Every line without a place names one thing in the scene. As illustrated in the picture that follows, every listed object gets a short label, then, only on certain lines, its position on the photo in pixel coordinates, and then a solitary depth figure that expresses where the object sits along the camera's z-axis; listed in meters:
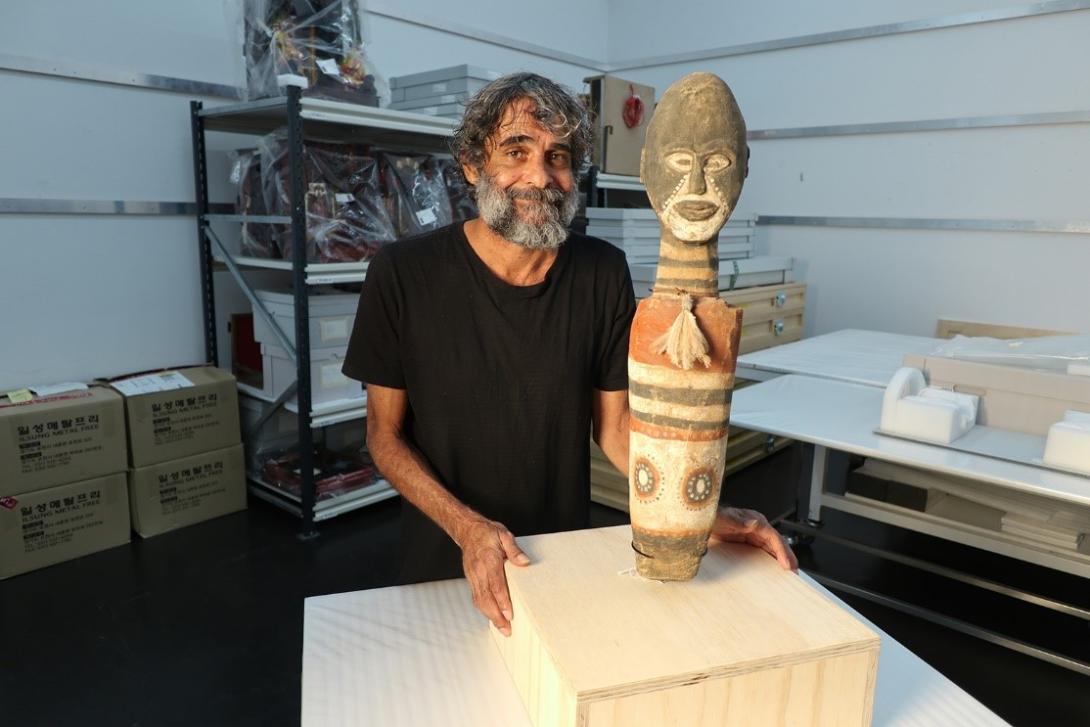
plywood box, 0.80
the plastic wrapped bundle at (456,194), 3.12
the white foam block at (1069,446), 1.75
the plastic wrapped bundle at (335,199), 2.67
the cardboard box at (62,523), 2.40
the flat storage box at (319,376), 2.78
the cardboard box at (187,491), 2.69
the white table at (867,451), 1.76
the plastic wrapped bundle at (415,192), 2.92
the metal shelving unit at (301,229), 2.54
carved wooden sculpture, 0.87
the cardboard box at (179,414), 2.66
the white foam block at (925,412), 1.95
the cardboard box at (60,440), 2.38
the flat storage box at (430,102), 3.00
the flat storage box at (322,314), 2.74
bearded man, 1.29
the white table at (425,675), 0.96
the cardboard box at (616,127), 3.22
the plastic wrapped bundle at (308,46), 2.58
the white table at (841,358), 2.65
